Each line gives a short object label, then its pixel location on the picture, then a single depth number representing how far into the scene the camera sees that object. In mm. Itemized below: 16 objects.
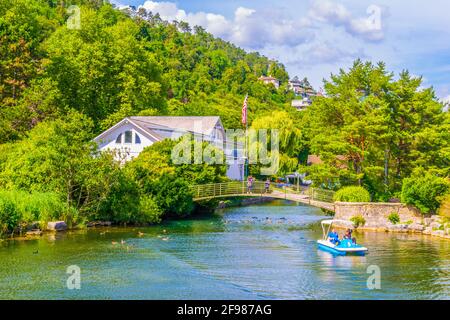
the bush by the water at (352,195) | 42000
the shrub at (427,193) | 38719
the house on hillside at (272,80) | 181400
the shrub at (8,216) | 33250
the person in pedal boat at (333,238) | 31197
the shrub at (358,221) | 40062
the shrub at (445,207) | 37634
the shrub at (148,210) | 41000
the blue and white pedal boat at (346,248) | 30266
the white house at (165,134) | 52438
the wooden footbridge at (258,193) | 44469
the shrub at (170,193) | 43156
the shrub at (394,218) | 39688
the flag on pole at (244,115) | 56088
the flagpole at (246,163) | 64806
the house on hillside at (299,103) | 166125
